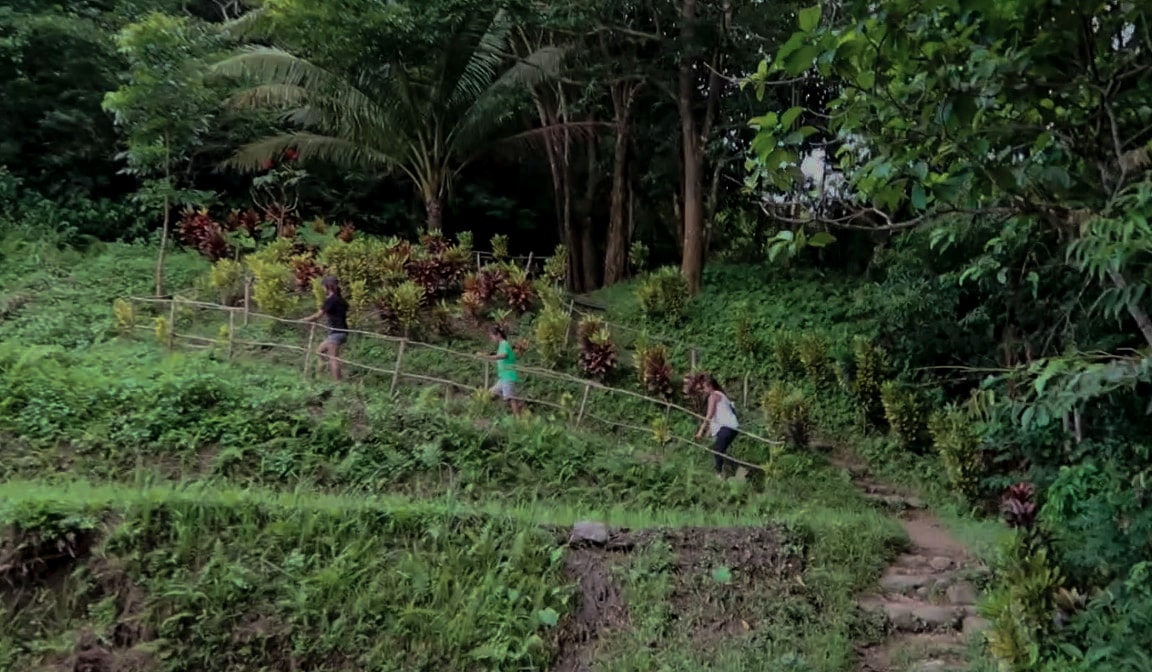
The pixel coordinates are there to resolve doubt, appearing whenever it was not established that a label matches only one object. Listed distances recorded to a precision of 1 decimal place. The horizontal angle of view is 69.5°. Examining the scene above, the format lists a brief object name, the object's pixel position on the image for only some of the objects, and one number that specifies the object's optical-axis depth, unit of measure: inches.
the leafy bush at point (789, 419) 359.6
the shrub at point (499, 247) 541.7
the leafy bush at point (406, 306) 403.5
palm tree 487.8
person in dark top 347.9
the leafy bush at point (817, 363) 407.8
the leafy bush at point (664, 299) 478.3
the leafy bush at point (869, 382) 382.3
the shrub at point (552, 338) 406.9
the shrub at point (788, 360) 418.9
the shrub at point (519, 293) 459.2
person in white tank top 318.0
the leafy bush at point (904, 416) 362.3
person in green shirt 342.0
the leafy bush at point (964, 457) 319.9
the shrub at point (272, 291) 408.2
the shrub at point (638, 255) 570.9
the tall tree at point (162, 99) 401.1
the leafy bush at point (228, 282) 429.1
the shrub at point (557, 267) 530.9
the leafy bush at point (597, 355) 401.4
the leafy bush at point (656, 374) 393.1
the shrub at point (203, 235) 487.5
